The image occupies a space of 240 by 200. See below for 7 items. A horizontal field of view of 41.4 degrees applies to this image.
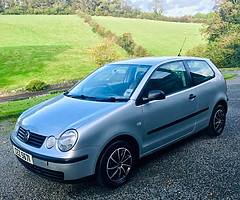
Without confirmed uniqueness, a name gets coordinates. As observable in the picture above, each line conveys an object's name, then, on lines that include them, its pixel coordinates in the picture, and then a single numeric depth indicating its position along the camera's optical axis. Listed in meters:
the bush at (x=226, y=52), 39.43
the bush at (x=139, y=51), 47.97
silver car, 4.02
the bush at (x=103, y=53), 38.59
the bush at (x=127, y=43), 49.08
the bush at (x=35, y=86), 33.72
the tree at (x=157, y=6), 91.62
